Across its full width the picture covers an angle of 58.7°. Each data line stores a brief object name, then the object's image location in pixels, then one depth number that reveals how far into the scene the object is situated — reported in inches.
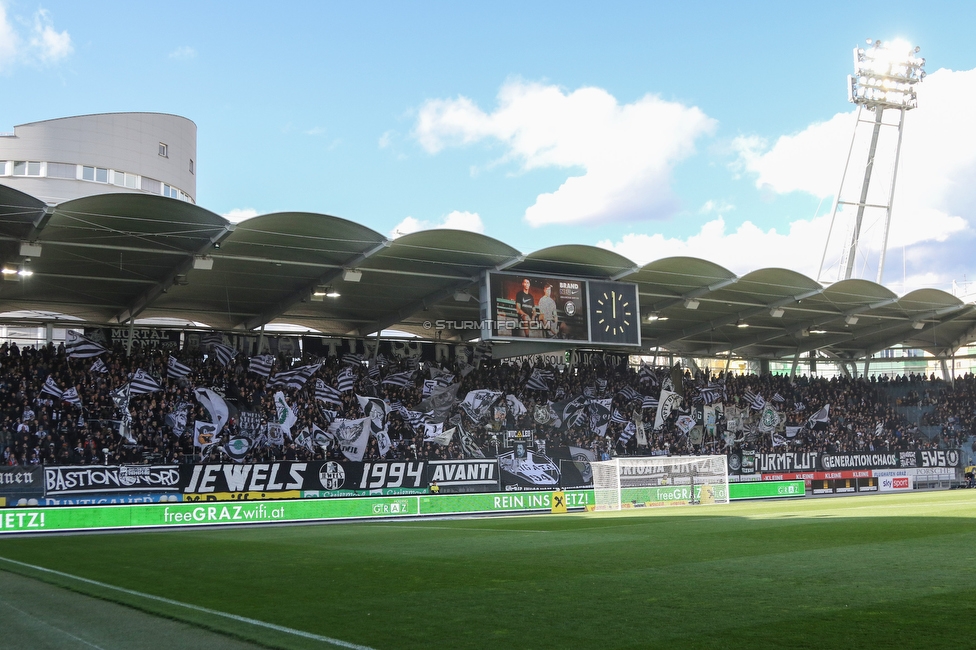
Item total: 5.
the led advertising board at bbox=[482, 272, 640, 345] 1270.9
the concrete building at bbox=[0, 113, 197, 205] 2151.8
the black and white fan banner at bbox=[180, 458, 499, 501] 1199.6
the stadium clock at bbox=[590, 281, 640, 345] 1337.4
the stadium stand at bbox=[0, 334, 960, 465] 1235.2
